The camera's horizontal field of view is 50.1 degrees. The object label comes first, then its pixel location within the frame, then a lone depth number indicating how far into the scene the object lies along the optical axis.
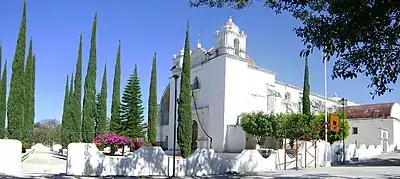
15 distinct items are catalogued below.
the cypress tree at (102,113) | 36.22
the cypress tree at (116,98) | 39.05
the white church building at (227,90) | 43.81
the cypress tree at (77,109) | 34.88
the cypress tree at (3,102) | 27.81
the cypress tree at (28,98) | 31.21
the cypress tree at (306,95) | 40.28
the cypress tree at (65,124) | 35.98
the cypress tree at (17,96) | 25.23
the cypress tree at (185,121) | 30.18
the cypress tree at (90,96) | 33.56
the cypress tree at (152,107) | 40.22
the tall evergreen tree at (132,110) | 41.19
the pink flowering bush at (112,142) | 26.45
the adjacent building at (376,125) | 46.14
